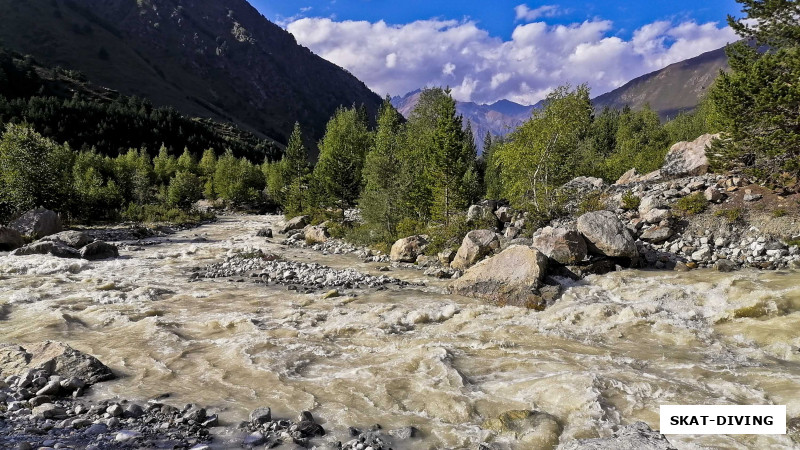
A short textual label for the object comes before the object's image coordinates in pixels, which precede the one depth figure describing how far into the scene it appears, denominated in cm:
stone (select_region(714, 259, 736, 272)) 1964
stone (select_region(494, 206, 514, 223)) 3462
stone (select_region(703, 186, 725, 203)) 2561
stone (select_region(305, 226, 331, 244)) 4194
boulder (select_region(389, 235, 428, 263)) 3075
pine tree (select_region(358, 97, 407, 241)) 3712
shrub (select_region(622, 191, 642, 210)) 2994
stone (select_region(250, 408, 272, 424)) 908
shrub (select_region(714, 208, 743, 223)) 2367
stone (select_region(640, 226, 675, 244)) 2448
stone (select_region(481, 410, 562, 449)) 854
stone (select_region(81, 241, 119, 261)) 2873
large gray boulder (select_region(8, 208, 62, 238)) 3441
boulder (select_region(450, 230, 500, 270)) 2517
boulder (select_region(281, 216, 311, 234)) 4966
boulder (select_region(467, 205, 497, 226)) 3241
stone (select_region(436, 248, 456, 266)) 2788
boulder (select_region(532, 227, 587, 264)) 2114
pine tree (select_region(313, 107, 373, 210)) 5203
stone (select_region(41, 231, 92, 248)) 3008
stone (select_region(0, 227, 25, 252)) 2971
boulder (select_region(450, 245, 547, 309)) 1848
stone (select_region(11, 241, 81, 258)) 2763
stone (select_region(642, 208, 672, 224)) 2584
